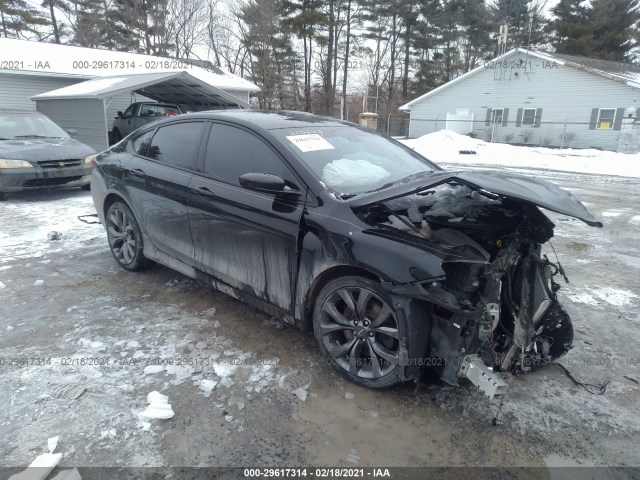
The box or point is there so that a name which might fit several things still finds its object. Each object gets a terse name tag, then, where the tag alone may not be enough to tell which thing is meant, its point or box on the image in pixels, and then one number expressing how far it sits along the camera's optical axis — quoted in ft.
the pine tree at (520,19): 118.42
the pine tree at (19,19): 105.50
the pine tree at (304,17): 110.63
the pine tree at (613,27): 106.93
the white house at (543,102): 76.33
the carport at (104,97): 41.91
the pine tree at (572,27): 109.60
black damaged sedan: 8.39
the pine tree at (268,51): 109.81
